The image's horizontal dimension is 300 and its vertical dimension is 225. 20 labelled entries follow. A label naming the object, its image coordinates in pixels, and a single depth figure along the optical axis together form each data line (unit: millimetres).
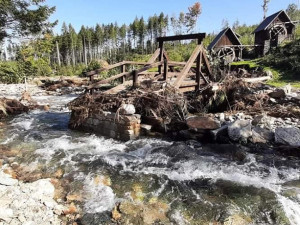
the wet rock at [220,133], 5488
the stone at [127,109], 5867
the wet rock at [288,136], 4828
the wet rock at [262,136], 5161
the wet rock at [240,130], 5219
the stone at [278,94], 6871
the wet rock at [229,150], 4695
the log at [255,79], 8086
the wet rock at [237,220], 2971
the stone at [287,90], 7047
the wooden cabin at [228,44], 21875
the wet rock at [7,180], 3688
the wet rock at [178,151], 4868
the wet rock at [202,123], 5655
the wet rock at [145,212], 3053
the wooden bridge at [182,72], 6465
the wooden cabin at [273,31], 22484
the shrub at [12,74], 18369
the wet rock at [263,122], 5503
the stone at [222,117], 6066
